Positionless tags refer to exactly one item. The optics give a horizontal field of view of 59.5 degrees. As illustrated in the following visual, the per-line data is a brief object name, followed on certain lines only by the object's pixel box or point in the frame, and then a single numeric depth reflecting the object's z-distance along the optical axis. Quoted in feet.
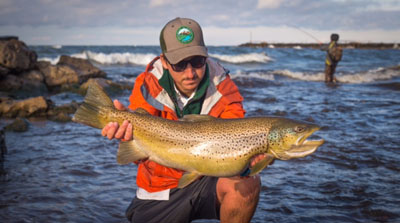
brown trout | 9.37
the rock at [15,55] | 44.06
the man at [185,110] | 10.90
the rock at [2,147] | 19.06
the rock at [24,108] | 30.12
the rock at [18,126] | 25.80
